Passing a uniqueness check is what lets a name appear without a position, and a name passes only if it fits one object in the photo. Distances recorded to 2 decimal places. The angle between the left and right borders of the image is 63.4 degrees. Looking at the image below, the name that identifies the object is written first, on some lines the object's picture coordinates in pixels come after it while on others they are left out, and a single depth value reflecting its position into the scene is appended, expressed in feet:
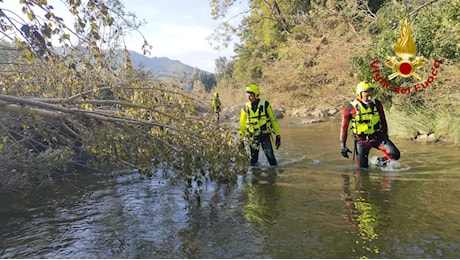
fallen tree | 14.67
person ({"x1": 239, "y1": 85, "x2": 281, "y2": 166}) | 25.50
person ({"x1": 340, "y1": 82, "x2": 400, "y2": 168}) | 22.59
